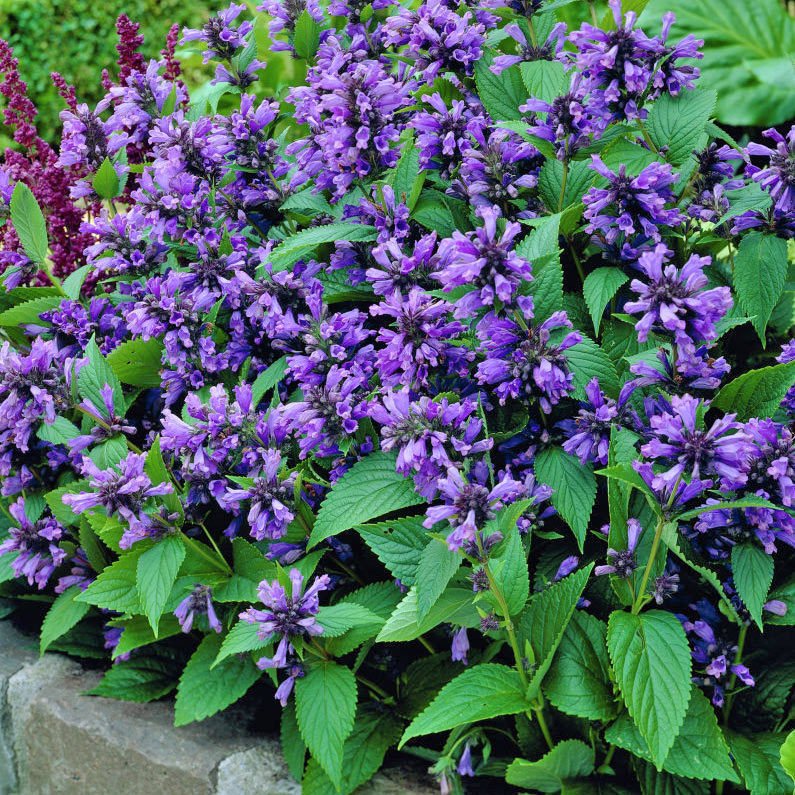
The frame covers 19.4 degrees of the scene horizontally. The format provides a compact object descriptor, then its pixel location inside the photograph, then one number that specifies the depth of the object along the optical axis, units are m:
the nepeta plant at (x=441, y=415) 1.26
